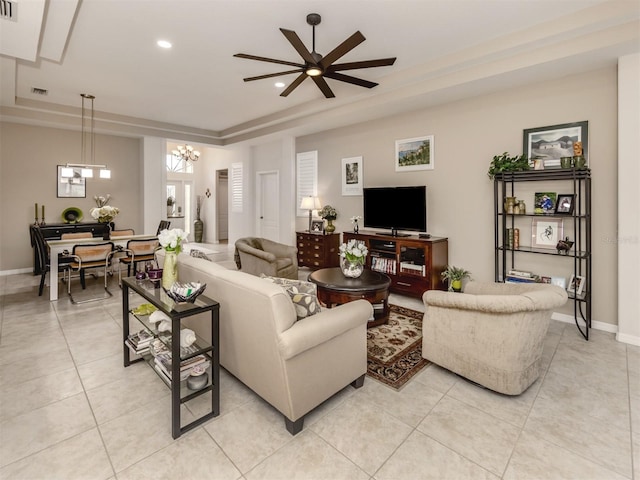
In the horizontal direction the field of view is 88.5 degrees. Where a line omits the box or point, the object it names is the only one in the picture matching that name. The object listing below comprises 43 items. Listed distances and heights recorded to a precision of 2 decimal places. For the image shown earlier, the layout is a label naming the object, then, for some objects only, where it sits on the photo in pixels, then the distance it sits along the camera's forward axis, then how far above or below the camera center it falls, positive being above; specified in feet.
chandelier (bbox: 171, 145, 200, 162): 27.28 +6.69
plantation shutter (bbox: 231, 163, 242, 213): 28.53 +3.91
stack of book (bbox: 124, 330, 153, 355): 8.25 -2.82
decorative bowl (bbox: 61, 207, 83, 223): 21.61 +1.17
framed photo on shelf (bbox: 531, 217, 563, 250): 12.17 -0.05
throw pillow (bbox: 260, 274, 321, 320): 6.82 -1.42
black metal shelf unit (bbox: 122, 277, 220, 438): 6.03 -2.32
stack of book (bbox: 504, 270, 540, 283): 12.42 -1.77
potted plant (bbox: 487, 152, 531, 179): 12.16 +2.53
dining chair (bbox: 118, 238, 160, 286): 16.14 -0.92
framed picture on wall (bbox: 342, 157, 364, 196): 18.90 +3.27
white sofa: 6.06 -2.28
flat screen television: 15.39 +1.15
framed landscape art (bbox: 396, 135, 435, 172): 15.81 +3.85
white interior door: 25.38 +2.14
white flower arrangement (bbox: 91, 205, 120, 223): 18.11 +1.04
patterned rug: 8.46 -3.53
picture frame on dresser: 21.12 +0.36
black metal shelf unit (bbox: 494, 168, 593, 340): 10.96 +0.20
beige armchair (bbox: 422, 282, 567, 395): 7.00 -2.34
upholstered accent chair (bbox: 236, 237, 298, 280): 15.28 -1.29
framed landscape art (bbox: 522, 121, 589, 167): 11.64 +3.34
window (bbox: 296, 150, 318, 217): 21.49 +3.75
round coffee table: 10.70 -1.90
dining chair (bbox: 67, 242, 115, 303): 14.66 -1.08
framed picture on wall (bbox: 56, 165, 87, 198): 21.47 +3.13
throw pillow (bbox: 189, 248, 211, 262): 10.66 -0.73
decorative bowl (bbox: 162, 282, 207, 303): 6.45 -1.19
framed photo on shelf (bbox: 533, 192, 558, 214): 11.97 +1.06
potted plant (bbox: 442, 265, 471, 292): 14.42 -2.00
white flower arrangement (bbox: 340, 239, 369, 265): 11.63 -0.74
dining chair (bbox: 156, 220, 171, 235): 21.10 +0.46
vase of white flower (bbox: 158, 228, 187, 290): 7.87 -0.53
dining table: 14.75 -0.81
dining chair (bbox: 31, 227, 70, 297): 15.17 -1.30
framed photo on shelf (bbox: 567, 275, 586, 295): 11.18 -1.85
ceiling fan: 8.87 +5.12
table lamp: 20.57 +1.80
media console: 14.48 -1.35
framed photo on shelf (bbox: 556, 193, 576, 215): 11.34 +0.95
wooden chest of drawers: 19.49 -1.11
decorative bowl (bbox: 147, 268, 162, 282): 8.22 -1.05
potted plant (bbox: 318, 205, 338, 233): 19.95 +0.95
